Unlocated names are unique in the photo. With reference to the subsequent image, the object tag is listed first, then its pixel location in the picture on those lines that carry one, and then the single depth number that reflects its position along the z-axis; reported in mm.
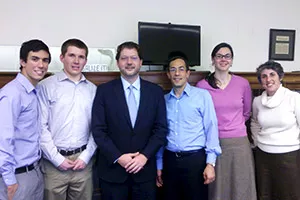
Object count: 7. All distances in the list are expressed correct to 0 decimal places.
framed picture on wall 3736
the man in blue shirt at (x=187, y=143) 2059
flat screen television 2957
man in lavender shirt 1623
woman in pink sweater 2316
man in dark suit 1892
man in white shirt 1933
